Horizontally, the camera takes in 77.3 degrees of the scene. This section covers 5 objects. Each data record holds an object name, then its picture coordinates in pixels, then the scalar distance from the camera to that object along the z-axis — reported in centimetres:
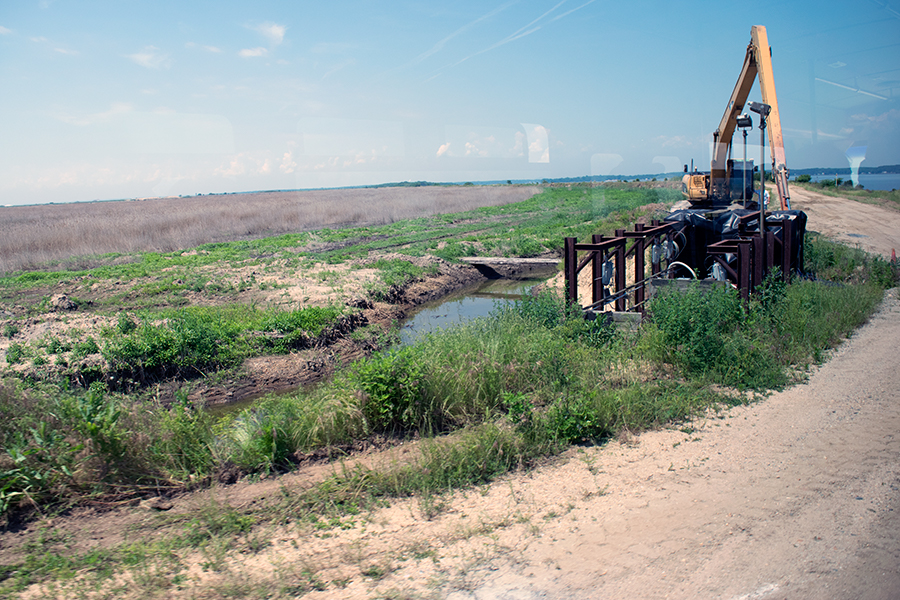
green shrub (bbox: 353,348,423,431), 582
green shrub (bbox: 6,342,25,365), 903
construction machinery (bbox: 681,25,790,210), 1362
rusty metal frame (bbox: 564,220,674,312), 902
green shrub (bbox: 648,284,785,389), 677
